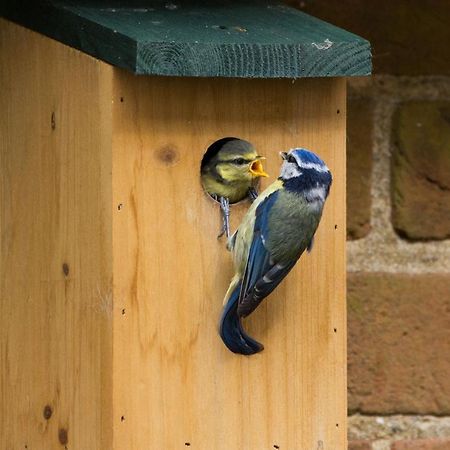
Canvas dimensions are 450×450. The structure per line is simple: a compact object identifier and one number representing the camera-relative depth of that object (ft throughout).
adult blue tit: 12.11
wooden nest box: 12.10
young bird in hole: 12.20
